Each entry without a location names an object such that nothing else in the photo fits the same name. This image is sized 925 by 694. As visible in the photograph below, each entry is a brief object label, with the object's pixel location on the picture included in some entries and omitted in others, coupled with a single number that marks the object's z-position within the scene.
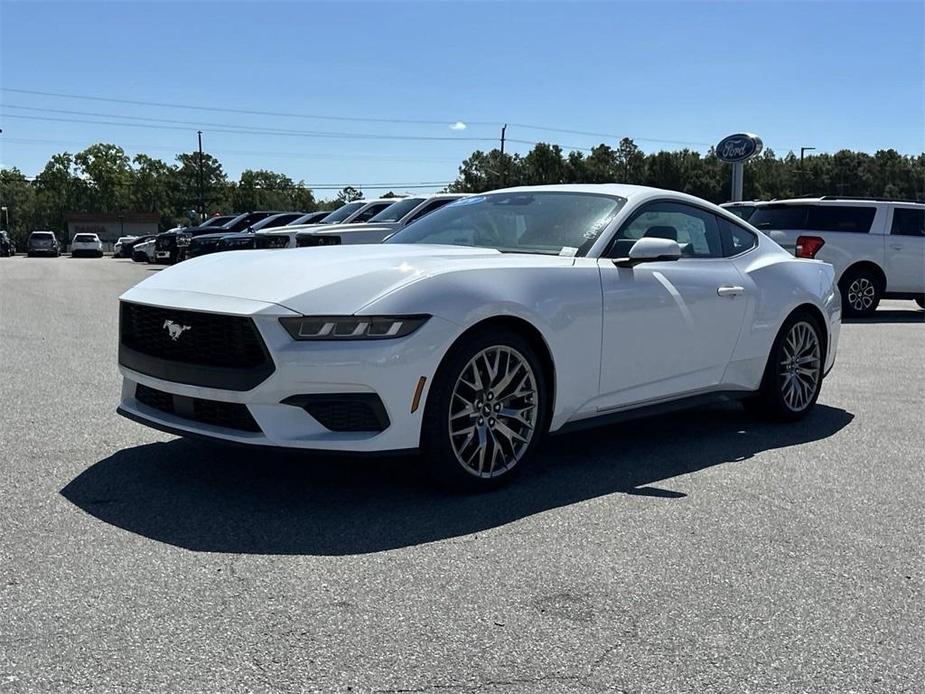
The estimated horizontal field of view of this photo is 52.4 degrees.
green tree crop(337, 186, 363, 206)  144.01
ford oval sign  24.12
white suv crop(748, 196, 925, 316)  14.78
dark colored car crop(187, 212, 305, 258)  21.72
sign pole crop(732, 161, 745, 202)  23.95
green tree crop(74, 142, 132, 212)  130.62
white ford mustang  4.01
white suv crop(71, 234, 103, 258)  55.97
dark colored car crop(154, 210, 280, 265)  29.36
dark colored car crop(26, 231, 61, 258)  55.62
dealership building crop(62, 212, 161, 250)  112.50
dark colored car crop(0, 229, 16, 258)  58.09
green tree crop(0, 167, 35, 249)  130.62
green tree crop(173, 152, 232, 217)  116.69
